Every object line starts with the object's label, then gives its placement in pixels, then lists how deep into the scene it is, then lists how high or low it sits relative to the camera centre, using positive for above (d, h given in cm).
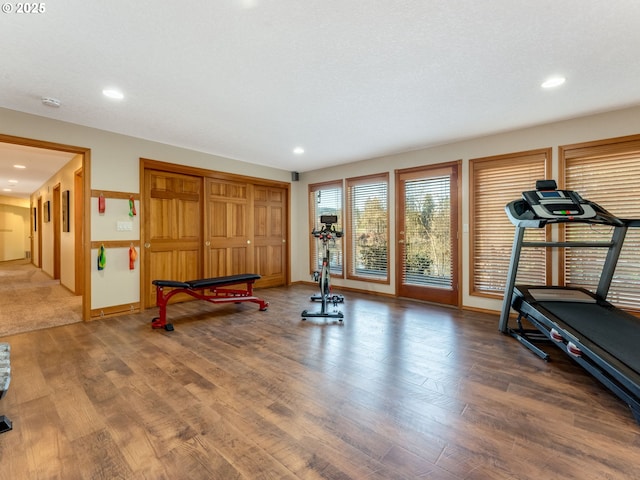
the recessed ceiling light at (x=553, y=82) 265 +142
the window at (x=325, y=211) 598 +55
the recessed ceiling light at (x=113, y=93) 287 +145
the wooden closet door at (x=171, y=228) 450 +16
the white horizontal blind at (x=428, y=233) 464 +5
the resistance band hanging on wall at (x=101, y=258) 391 -27
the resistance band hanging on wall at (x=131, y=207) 421 +45
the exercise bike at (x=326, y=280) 394 -63
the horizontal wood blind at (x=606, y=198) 331 +43
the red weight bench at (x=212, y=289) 359 -76
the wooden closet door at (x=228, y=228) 527 +17
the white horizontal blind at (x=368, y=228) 535 +16
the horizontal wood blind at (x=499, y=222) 387 +19
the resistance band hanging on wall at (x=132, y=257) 420 -27
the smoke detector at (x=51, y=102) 304 +145
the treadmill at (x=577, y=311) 197 -73
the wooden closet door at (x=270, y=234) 610 +7
